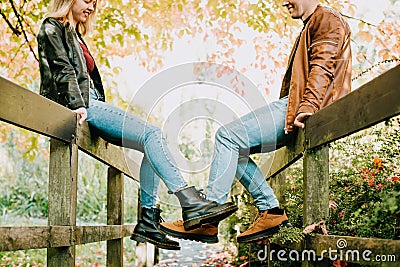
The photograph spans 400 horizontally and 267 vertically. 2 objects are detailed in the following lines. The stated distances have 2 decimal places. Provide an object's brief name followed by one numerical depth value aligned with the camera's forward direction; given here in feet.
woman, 9.78
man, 9.46
